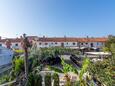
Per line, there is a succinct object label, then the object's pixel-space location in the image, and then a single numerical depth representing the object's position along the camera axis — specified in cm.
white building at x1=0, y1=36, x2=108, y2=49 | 2467
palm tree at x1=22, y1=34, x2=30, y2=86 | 457
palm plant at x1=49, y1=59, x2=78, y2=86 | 453
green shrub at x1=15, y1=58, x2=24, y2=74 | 687
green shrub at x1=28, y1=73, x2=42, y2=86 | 497
